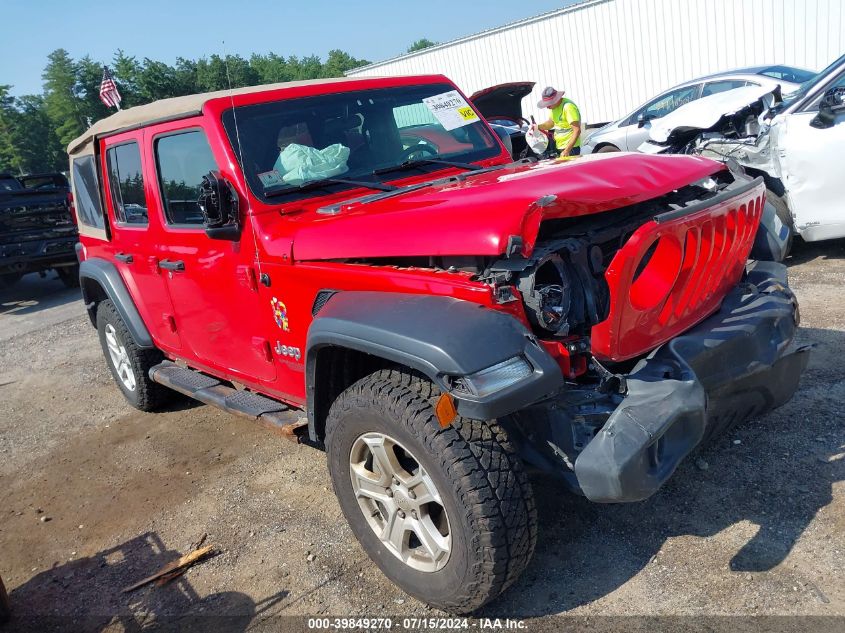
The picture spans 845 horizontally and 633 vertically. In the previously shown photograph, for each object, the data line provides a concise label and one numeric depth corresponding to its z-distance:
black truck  10.30
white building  17.25
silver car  10.39
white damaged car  5.75
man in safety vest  9.19
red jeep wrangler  2.28
